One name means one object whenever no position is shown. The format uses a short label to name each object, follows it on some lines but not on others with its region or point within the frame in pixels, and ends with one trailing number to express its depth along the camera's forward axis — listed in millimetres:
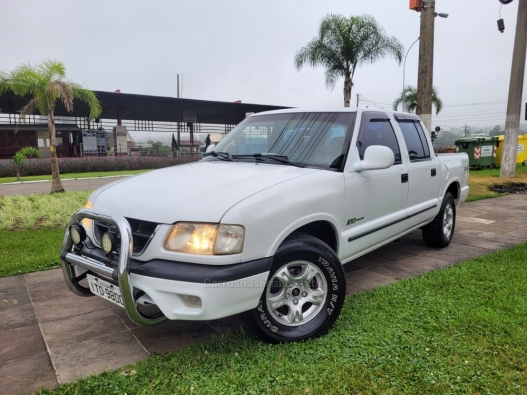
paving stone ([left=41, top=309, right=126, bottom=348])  3053
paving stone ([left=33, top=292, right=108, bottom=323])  3488
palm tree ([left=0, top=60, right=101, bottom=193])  12328
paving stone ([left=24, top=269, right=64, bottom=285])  4348
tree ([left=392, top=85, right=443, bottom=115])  34094
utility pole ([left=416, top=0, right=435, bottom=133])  9594
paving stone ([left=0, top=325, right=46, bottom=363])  2846
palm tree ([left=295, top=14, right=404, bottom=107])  17266
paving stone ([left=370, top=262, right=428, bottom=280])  4379
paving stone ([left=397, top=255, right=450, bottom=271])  4664
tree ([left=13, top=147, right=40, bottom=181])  14203
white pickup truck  2412
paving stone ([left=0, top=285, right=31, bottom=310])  3732
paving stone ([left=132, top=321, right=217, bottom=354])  2917
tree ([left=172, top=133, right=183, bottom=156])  29391
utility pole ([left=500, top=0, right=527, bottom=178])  13359
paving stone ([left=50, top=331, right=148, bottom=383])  2627
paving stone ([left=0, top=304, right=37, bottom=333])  3299
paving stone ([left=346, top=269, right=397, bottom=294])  4051
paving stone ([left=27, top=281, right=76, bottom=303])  3898
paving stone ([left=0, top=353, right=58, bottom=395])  2449
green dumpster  17750
